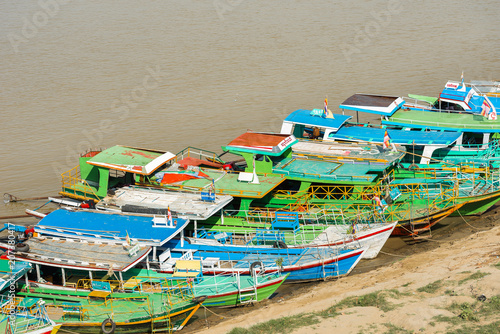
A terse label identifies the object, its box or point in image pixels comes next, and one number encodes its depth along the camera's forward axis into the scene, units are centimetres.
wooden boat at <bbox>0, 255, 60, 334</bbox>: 1912
